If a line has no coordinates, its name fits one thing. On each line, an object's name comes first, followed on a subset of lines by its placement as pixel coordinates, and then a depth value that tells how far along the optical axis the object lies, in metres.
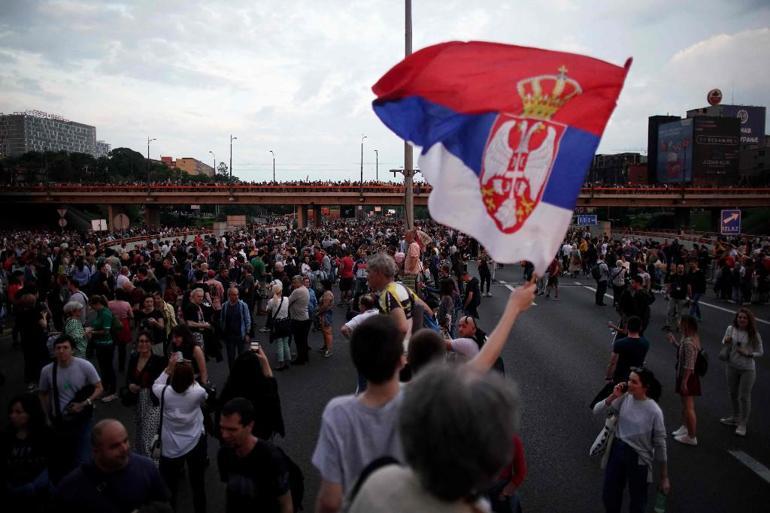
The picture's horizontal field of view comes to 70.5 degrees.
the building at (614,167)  114.31
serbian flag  3.23
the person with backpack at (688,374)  6.36
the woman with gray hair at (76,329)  7.05
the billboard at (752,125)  107.56
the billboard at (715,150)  79.69
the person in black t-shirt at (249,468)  3.04
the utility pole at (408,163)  13.04
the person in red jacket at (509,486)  3.59
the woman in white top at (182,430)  4.59
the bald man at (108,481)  3.08
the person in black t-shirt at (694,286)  13.09
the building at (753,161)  94.19
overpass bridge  54.22
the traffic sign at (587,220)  34.69
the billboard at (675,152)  79.88
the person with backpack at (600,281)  17.00
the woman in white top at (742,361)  6.69
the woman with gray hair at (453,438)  1.43
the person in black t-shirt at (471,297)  11.43
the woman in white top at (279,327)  9.94
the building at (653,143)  87.06
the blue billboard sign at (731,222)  20.23
